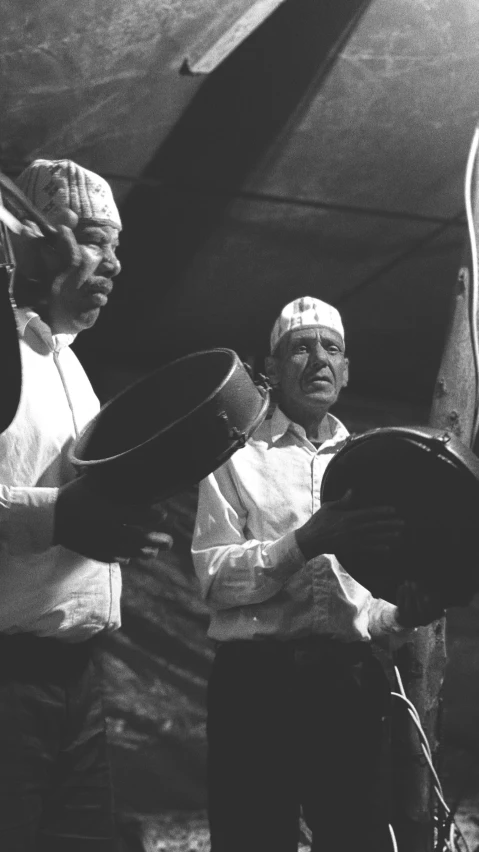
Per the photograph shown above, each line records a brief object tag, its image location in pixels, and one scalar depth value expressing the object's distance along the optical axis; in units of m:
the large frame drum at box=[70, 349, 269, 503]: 2.01
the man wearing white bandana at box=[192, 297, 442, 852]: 2.69
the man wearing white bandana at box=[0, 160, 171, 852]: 2.02
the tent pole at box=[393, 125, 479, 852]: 3.59
